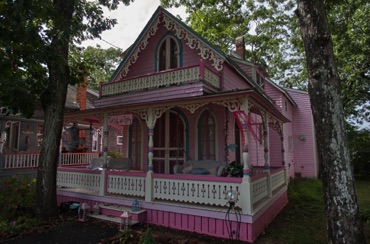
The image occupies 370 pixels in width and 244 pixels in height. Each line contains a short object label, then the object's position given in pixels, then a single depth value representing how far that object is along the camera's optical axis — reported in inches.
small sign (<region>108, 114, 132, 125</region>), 349.1
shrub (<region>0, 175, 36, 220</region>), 304.6
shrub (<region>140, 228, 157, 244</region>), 172.8
